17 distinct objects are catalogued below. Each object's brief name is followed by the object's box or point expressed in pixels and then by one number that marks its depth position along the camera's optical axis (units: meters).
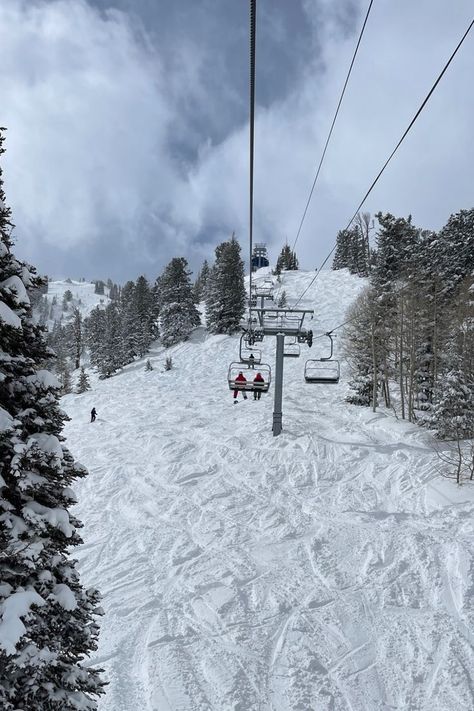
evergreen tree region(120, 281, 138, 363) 60.91
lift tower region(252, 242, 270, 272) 100.68
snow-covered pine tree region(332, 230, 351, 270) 97.62
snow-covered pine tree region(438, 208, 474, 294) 40.05
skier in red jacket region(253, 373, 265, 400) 21.48
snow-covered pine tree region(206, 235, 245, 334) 58.69
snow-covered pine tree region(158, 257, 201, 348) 60.00
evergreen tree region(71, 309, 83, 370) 75.17
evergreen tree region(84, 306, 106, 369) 72.56
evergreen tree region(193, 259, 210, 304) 107.87
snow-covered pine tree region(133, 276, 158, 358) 61.53
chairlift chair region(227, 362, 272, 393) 21.42
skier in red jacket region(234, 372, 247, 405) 21.54
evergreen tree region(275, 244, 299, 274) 108.94
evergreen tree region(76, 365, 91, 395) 50.74
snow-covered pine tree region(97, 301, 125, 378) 60.62
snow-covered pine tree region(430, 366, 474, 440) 19.31
